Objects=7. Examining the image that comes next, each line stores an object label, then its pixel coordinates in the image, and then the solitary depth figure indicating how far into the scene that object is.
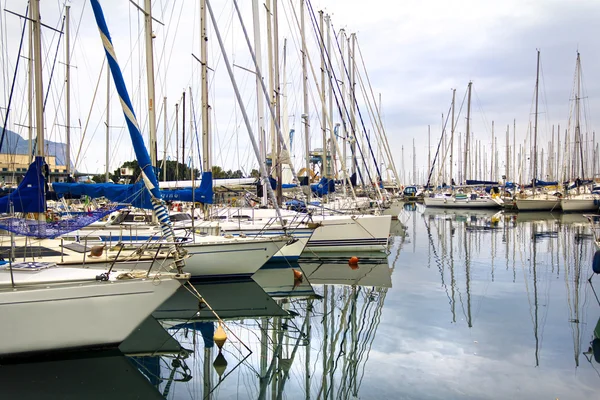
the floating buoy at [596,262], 15.61
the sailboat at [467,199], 64.12
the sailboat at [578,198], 55.09
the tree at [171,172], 52.42
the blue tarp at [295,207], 25.79
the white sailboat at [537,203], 58.03
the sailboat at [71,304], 9.35
